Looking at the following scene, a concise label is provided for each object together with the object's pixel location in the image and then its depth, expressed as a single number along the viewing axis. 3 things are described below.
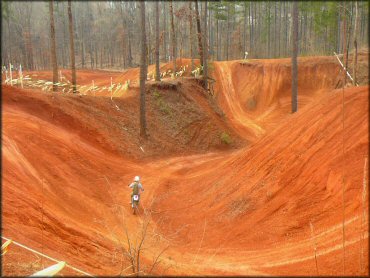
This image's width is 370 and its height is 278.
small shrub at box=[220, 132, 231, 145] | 24.31
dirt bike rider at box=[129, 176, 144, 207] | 12.64
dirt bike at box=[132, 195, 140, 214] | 12.70
